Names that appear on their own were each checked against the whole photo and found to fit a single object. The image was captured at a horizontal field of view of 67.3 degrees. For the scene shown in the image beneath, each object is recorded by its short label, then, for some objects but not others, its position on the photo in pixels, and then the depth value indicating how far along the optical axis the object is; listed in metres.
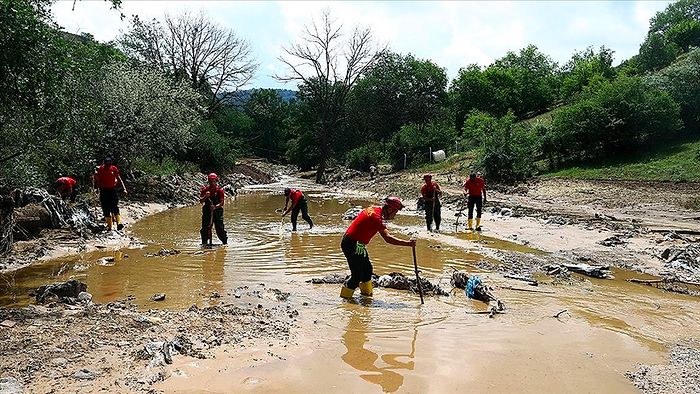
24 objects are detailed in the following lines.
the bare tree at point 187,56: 44.06
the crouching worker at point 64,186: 16.09
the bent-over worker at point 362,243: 8.24
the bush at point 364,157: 46.41
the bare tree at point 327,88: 44.06
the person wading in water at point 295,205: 16.22
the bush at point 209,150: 38.66
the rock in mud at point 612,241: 13.06
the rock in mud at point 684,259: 10.42
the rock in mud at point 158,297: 7.92
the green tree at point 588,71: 48.06
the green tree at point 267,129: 76.88
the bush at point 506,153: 28.16
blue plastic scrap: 8.44
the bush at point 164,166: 26.66
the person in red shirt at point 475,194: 15.95
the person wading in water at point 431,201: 15.86
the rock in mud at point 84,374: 4.71
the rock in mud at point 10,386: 4.33
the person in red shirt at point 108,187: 13.48
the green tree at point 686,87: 29.81
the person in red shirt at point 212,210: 13.23
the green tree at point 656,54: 45.16
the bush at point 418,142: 42.00
